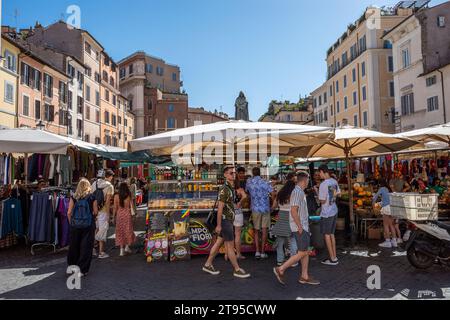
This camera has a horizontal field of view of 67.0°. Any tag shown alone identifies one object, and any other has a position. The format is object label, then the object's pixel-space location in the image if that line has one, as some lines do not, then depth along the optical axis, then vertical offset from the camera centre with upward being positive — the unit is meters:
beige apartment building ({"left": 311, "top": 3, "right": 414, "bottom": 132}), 36.84 +12.17
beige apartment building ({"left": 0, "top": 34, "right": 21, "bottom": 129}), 23.62 +7.21
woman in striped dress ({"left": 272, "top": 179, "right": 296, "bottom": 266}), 6.04 -0.69
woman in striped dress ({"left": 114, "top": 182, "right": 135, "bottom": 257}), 7.93 -0.93
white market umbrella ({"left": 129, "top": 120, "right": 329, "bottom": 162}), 6.95 +0.90
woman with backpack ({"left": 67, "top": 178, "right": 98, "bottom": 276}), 6.30 -0.92
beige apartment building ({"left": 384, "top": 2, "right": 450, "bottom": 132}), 24.92 +8.75
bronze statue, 20.33 +4.29
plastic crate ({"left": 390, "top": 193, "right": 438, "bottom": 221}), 6.44 -0.59
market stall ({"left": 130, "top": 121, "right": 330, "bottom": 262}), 7.07 -0.39
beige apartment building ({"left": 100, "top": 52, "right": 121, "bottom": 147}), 43.44 +10.43
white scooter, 6.21 -1.31
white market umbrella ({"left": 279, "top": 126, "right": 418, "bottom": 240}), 7.94 +0.92
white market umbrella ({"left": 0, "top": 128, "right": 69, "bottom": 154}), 8.18 +0.90
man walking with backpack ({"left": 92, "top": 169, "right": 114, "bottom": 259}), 7.83 -0.59
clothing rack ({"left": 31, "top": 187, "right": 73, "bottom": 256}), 8.14 -0.32
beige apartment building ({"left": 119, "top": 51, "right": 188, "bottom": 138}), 56.25 +12.82
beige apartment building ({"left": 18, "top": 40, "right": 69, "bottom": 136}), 26.45 +7.53
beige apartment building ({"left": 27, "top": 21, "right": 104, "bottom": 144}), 36.66 +14.34
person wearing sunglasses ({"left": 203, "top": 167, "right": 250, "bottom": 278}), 5.99 -0.82
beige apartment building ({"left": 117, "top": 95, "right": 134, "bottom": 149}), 49.38 +8.89
